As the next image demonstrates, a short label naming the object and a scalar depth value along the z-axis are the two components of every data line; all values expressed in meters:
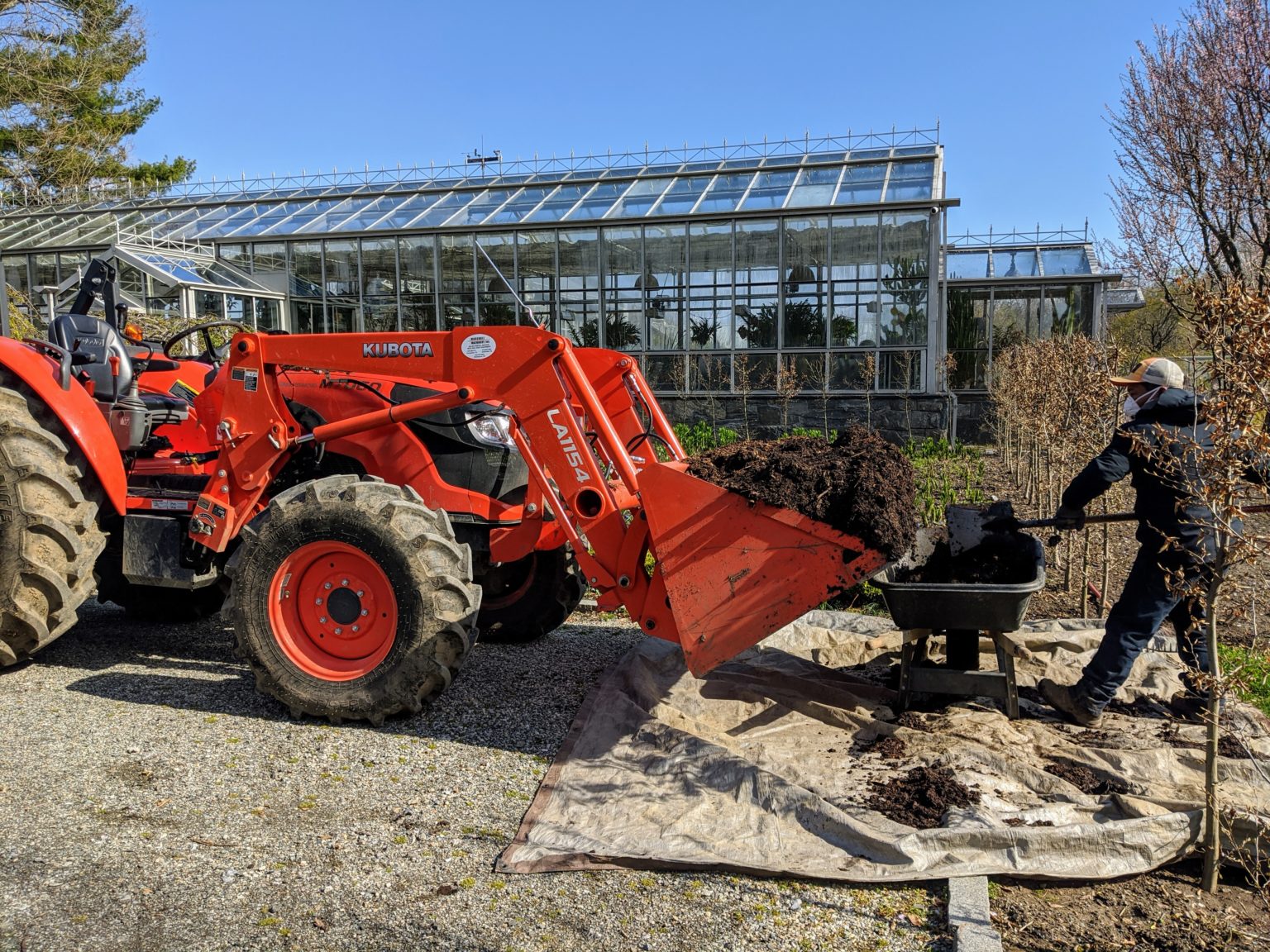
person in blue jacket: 4.41
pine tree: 19.14
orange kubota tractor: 4.07
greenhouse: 16.84
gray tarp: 3.25
